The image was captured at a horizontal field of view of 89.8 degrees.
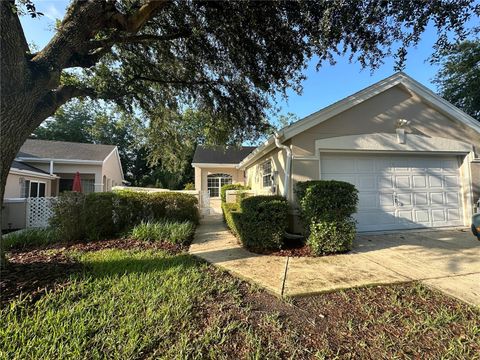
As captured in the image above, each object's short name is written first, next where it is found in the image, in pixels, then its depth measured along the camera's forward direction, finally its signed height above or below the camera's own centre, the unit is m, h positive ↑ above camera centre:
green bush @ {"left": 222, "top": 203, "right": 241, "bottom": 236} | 6.67 -0.62
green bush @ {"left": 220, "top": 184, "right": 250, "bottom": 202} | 14.52 +0.43
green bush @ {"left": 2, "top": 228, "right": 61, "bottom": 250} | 6.21 -1.09
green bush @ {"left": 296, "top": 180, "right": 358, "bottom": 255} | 5.45 -0.50
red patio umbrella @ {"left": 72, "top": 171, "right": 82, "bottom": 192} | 11.26 +0.62
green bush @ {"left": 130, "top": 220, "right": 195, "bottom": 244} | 6.64 -1.04
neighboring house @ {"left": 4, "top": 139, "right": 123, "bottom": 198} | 12.85 +1.89
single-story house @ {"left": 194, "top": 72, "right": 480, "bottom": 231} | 6.91 +1.19
